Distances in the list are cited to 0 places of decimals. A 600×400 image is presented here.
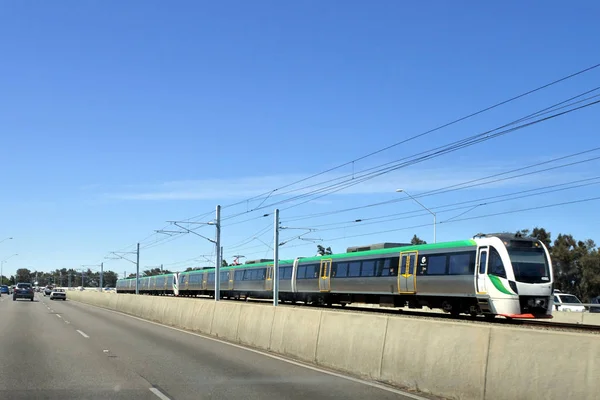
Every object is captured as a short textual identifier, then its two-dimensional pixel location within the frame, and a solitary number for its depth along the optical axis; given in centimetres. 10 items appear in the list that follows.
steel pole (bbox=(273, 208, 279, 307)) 3485
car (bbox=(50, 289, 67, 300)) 7000
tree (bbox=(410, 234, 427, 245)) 9048
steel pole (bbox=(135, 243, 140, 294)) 6807
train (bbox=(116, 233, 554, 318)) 2264
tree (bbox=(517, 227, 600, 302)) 7031
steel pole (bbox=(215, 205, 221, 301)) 3789
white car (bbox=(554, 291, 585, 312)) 3481
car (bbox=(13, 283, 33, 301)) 6100
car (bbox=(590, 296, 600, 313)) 4490
